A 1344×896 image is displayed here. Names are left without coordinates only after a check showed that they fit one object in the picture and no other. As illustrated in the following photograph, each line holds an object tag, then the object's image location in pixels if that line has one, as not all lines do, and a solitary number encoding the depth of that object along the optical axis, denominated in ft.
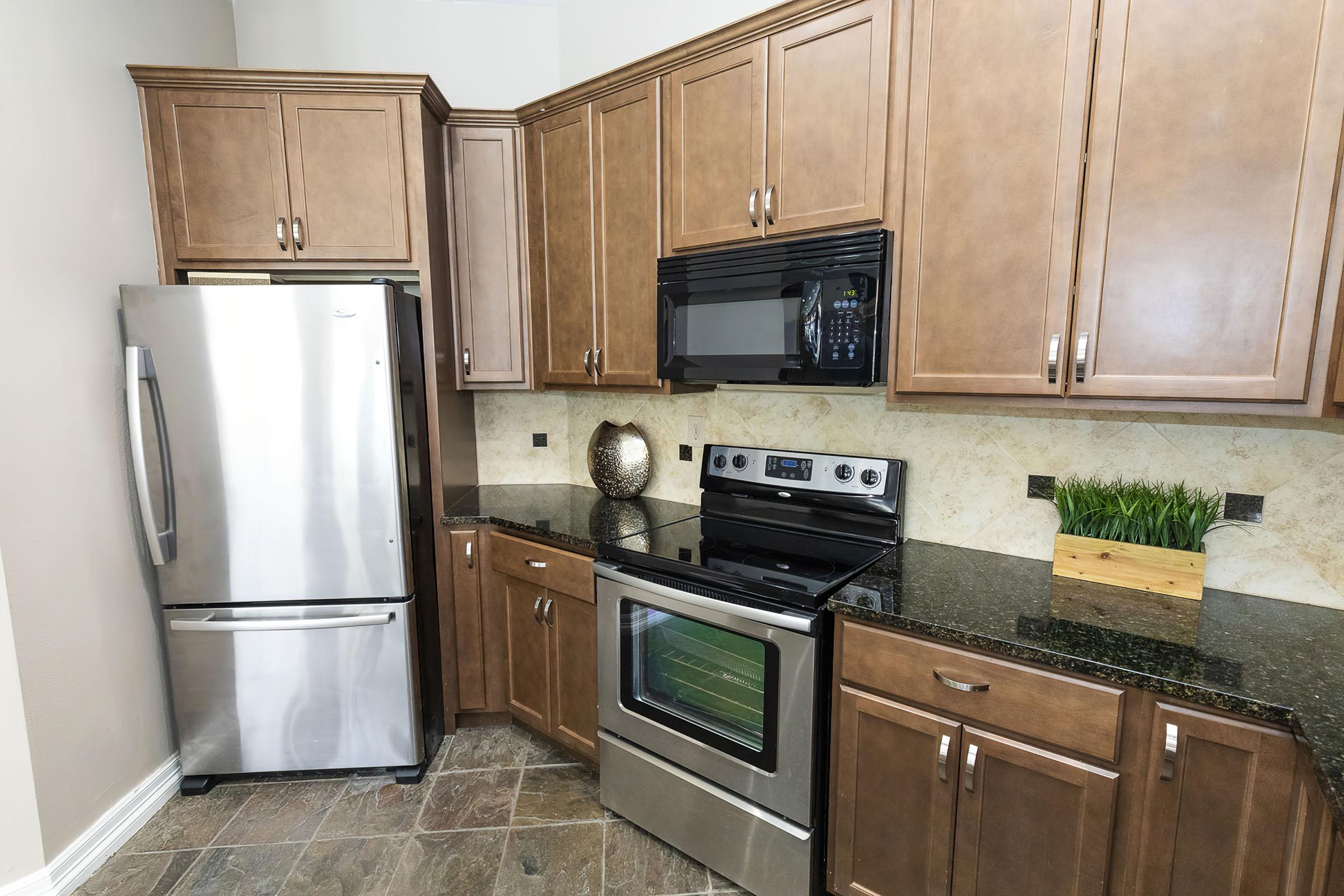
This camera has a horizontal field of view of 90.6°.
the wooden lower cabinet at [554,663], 7.29
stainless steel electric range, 5.35
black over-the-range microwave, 5.61
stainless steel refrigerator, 6.74
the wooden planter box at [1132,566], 5.10
